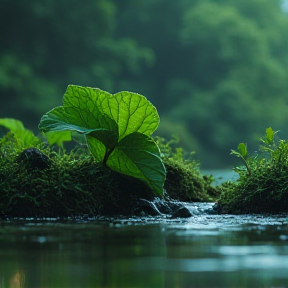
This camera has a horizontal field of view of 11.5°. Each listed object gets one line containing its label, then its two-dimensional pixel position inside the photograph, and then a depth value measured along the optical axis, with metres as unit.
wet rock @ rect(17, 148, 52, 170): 10.11
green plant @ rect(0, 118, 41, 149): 12.74
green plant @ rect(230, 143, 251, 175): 10.70
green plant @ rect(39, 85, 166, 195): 9.84
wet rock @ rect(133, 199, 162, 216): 9.96
